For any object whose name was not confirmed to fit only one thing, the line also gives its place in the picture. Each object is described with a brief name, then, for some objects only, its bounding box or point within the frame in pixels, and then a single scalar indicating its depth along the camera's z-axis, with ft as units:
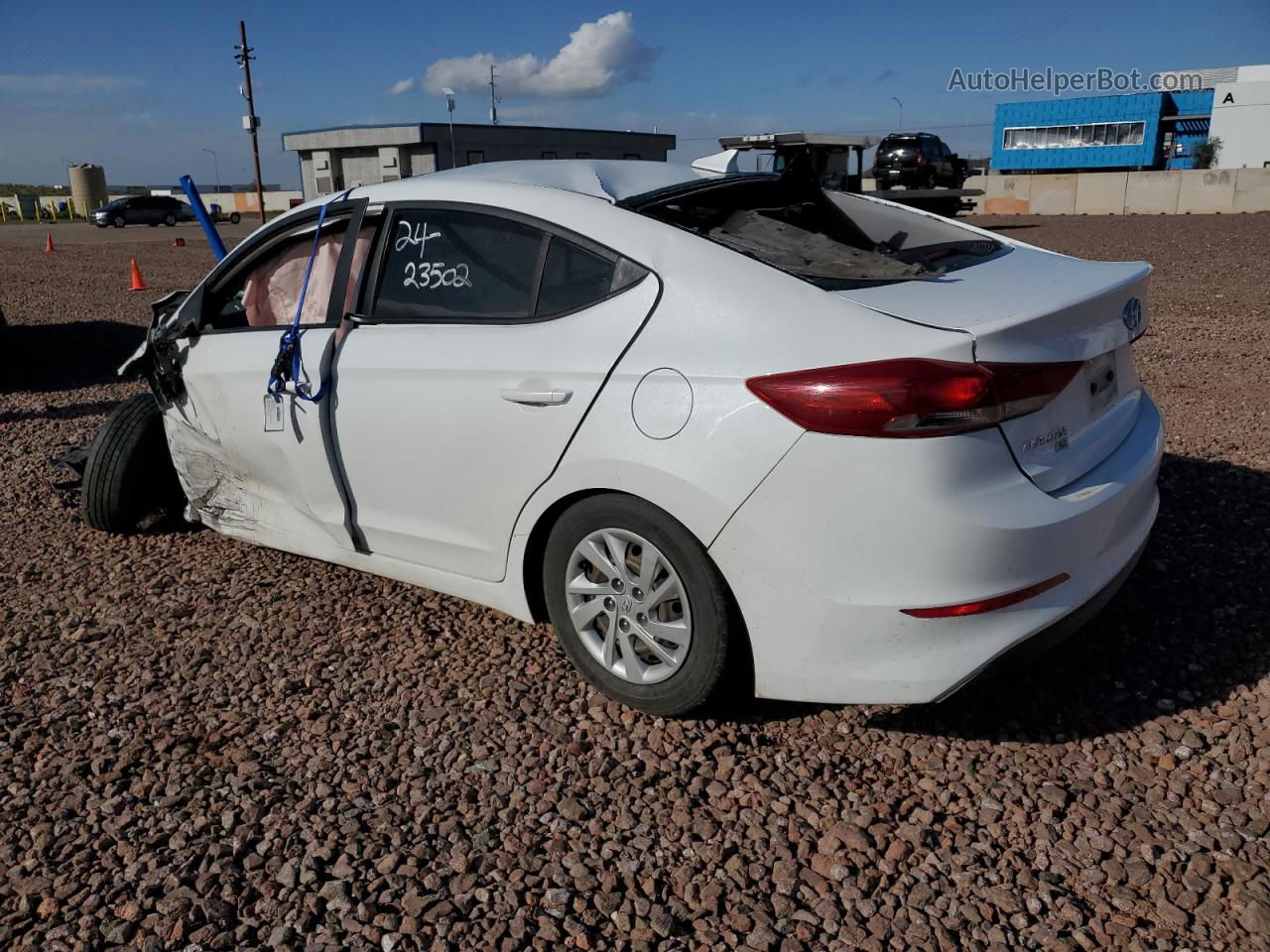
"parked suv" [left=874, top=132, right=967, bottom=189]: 103.04
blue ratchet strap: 12.41
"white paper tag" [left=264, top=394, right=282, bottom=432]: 12.77
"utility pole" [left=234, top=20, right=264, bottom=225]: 160.76
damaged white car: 8.48
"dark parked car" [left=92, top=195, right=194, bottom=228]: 145.07
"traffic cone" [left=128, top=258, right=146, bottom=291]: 55.93
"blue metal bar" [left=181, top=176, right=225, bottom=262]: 16.69
